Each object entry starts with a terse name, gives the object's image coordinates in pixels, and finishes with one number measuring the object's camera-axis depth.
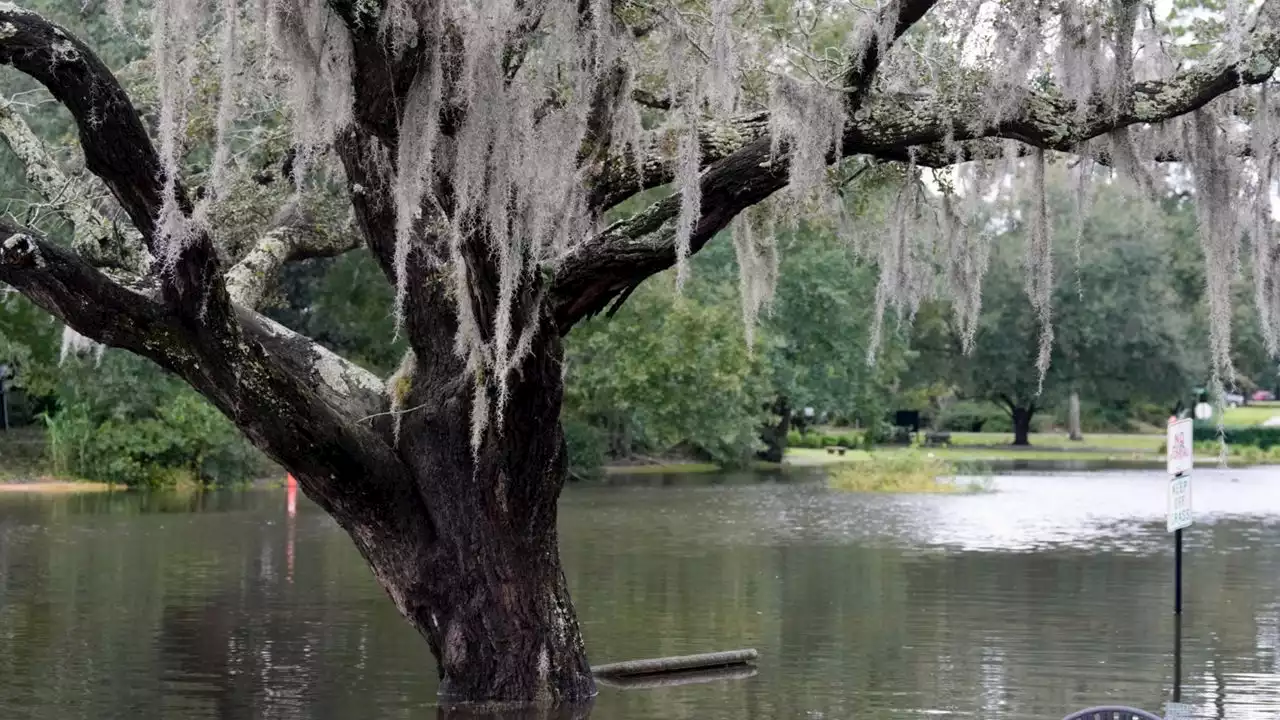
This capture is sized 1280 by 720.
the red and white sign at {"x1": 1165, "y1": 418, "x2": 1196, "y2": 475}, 14.59
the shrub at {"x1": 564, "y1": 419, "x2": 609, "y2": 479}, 40.41
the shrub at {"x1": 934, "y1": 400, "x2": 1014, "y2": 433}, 72.19
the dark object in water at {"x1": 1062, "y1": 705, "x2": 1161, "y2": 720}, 4.92
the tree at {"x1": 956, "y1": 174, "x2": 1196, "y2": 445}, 56.38
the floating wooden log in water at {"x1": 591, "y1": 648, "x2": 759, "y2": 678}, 11.23
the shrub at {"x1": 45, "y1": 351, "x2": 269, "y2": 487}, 34.38
